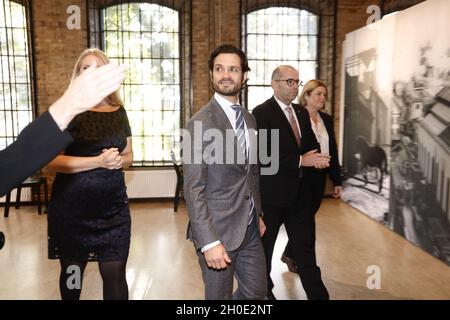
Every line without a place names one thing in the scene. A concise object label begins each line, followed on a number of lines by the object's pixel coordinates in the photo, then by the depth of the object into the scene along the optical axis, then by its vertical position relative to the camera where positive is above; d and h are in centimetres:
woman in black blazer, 352 -20
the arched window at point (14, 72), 730 +75
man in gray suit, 204 -40
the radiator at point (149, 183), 751 -127
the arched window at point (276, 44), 786 +135
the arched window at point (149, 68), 763 +86
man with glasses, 307 -49
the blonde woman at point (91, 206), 222 -51
